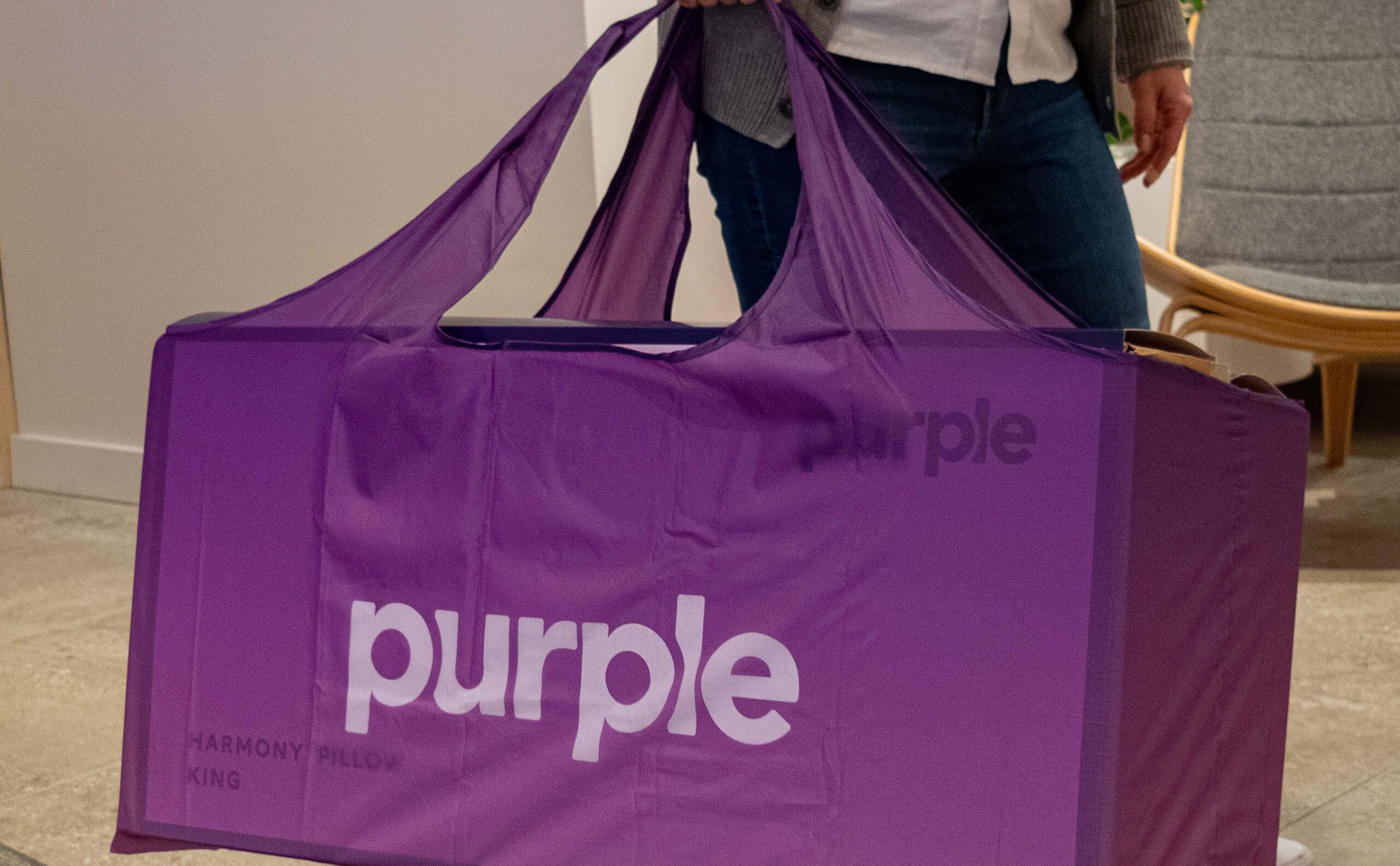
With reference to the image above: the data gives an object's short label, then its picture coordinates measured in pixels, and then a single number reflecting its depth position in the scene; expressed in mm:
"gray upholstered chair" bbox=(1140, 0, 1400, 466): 2494
